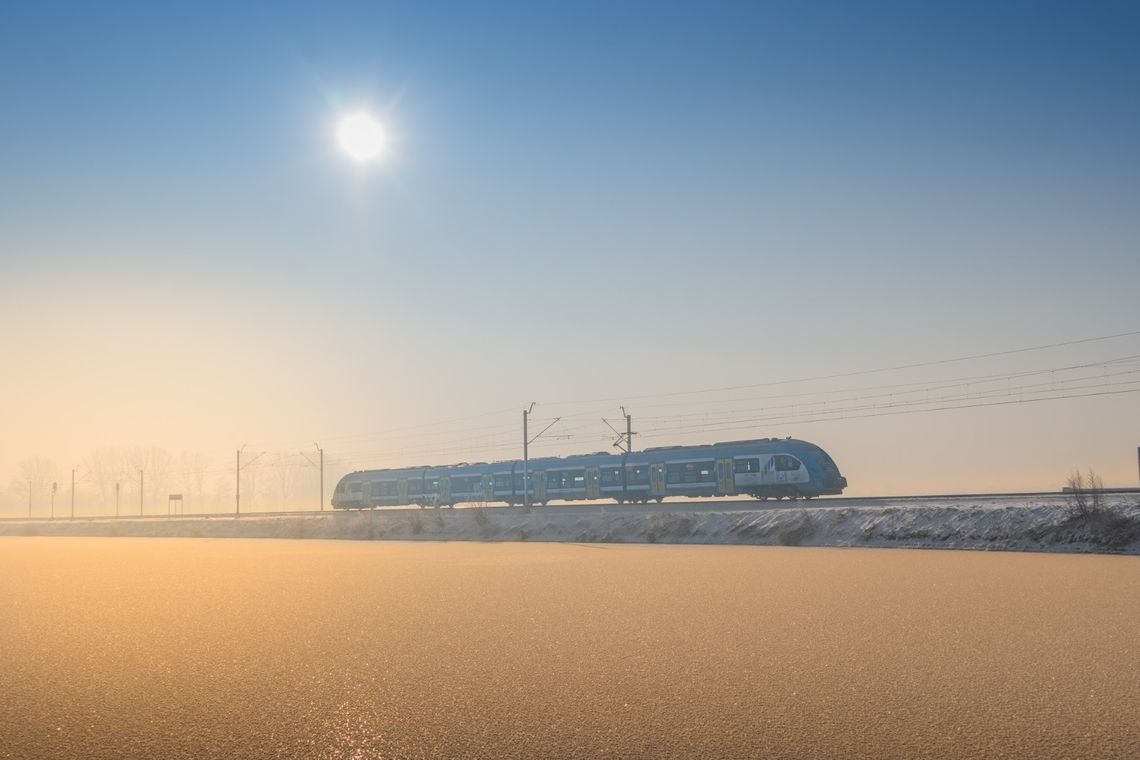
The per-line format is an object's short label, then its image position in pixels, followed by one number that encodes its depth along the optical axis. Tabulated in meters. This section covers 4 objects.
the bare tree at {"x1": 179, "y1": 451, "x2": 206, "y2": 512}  157.35
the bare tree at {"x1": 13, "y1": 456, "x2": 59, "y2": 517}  160.38
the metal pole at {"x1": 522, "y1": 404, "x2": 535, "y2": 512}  46.94
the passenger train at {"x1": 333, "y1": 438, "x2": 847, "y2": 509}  43.59
